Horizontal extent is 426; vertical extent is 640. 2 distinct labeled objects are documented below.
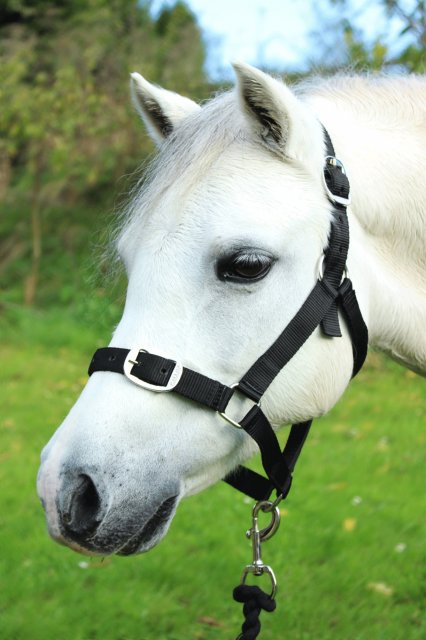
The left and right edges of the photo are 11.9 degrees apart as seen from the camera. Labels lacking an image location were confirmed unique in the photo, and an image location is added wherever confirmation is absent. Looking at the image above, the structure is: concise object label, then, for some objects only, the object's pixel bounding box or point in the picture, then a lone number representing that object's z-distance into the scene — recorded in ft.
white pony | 5.74
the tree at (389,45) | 9.93
